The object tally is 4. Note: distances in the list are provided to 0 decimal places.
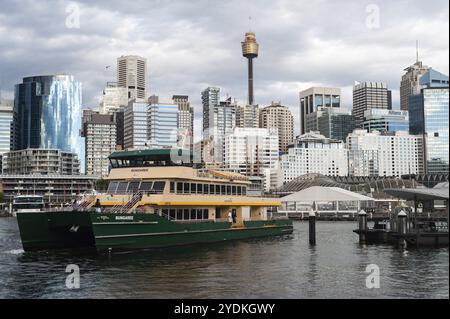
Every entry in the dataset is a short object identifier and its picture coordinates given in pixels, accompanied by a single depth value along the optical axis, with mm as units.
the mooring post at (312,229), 47156
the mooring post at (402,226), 41156
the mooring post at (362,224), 47438
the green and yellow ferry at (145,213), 35844
